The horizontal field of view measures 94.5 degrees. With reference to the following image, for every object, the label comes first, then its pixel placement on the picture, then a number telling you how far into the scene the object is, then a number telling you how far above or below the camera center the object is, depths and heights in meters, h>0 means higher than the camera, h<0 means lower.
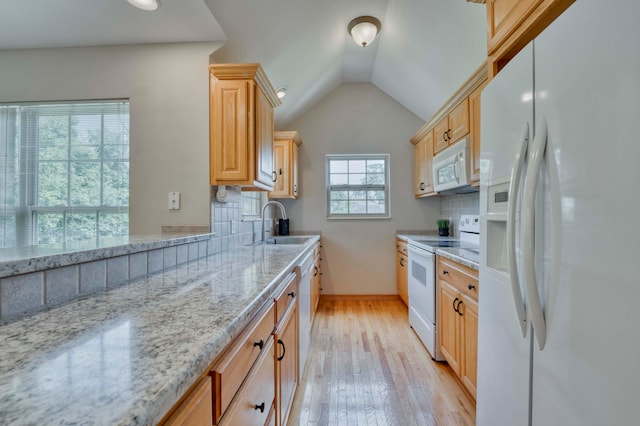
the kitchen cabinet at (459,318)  1.72 -0.68
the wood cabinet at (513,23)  1.04 +0.75
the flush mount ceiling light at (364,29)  2.67 +1.71
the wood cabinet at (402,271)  3.49 -0.69
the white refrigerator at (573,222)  0.63 -0.02
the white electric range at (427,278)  2.35 -0.56
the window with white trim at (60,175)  2.23 +0.30
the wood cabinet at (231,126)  2.00 +0.60
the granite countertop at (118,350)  0.40 -0.26
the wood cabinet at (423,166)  3.39 +0.61
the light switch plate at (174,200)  2.02 +0.10
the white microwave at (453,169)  2.40 +0.42
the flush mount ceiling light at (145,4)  1.61 +1.17
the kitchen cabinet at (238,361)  0.66 -0.40
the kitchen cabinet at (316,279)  2.96 -0.73
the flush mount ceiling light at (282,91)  3.06 +1.31
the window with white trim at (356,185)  4.22 +0.43
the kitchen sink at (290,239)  3.48 -0.29
